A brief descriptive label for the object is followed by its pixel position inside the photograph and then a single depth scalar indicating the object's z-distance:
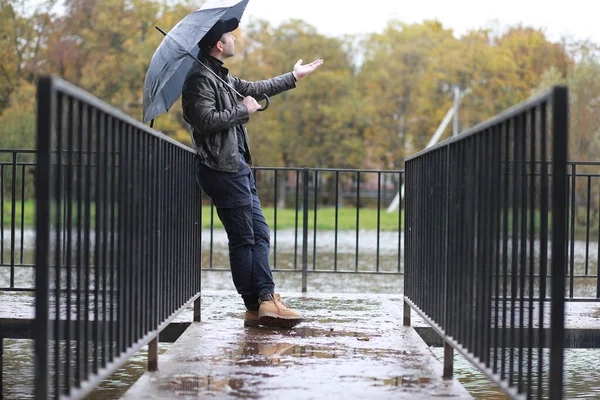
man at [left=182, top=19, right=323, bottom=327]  5.10
